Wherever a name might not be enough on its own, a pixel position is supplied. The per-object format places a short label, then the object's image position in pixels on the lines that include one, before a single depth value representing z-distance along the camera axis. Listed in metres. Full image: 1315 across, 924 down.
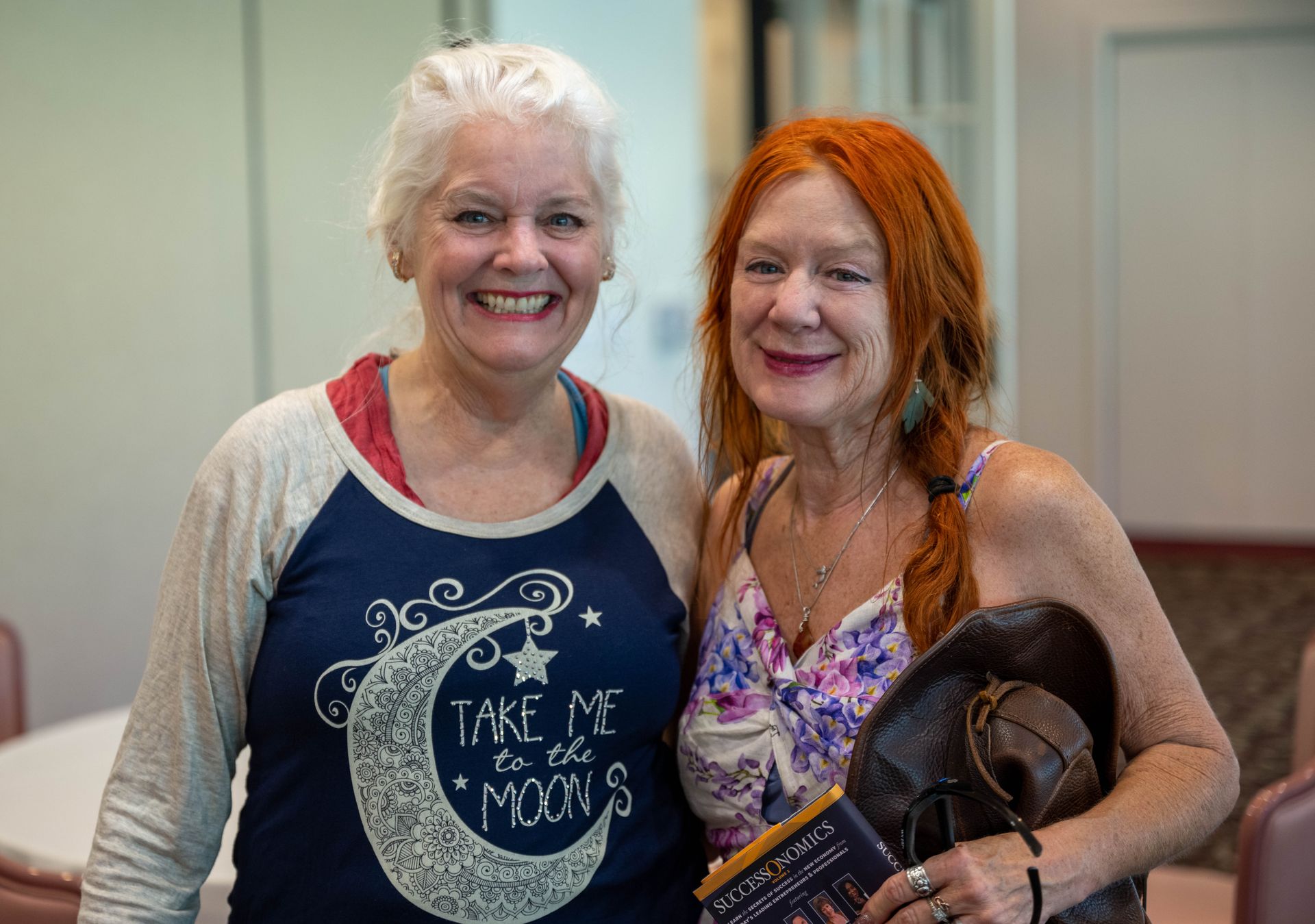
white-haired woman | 1.50
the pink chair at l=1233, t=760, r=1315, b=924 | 1.73
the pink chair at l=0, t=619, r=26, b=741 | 2.70
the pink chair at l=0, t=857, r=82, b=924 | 1.75
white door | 7.71
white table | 1.92
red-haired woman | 1.45
